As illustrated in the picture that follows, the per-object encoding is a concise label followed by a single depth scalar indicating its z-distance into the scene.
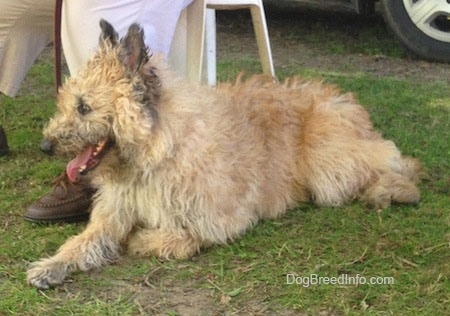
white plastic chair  4.48
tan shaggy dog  3.34
